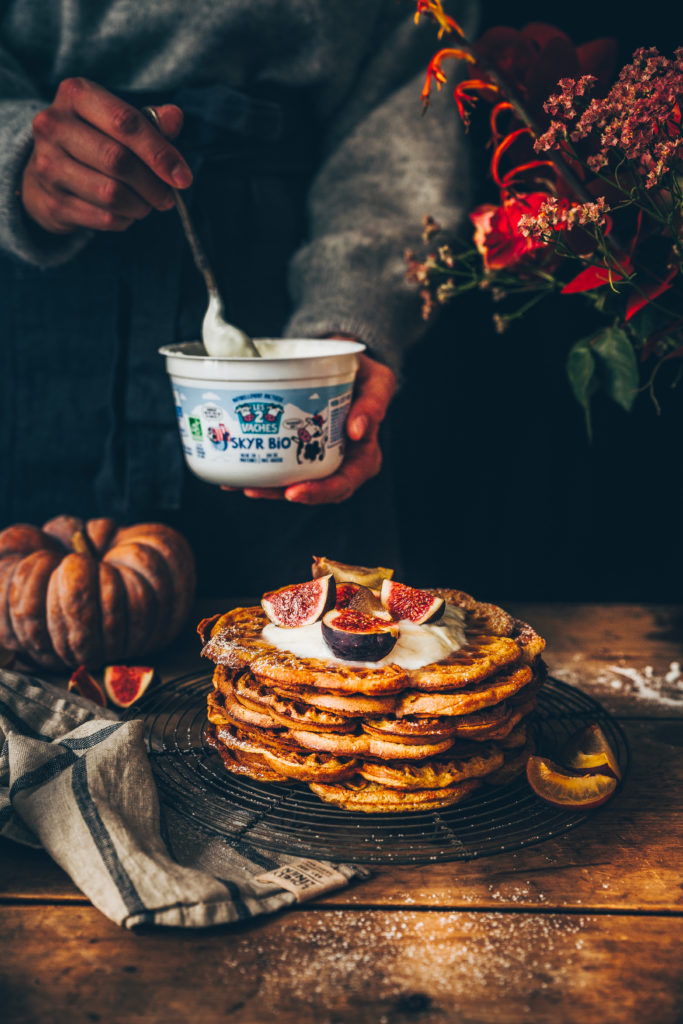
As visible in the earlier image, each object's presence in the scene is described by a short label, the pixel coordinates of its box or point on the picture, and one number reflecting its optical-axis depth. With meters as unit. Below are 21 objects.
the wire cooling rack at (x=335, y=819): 0.93
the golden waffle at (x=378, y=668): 0.95
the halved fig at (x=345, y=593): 1.00
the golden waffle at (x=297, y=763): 0.95
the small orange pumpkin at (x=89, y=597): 1.15
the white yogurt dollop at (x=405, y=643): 0.97
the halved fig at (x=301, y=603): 1.00
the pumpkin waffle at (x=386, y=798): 0.95
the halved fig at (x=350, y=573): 1.05
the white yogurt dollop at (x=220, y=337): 1.10
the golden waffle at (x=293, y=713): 0.95
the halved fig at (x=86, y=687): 1.09
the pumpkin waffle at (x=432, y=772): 0.95
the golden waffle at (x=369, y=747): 0.95
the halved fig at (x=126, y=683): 1.10
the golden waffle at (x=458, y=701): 0.95
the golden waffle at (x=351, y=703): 0.94
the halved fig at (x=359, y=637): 0.95
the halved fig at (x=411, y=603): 1.00
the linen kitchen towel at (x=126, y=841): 0.88
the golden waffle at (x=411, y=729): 0.94
